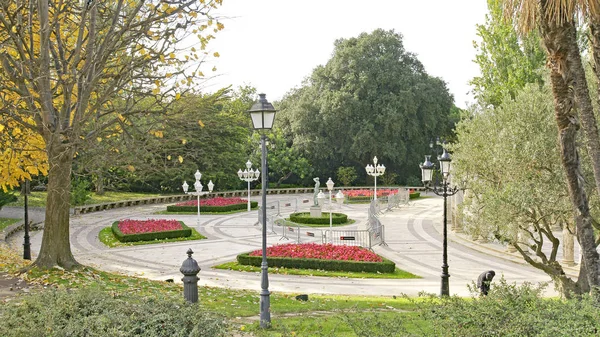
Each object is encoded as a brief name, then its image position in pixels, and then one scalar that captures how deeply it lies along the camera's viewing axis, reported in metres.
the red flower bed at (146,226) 24.83
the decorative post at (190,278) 7.88
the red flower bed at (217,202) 35.97
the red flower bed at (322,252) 18.39
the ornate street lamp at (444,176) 13.90
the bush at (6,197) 25.77
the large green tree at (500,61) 30.33
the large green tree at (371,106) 48.66
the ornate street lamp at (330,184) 27.51
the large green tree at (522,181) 11.73
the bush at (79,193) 33.88
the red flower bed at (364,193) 42.87
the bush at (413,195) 45.20
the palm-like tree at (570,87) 8.42
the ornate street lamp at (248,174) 33.40
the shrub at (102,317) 5.40
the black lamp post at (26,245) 18.00
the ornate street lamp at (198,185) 28.71
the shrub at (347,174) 52.47
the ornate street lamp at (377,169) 37.35
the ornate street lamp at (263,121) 9.41
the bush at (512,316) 5.25
